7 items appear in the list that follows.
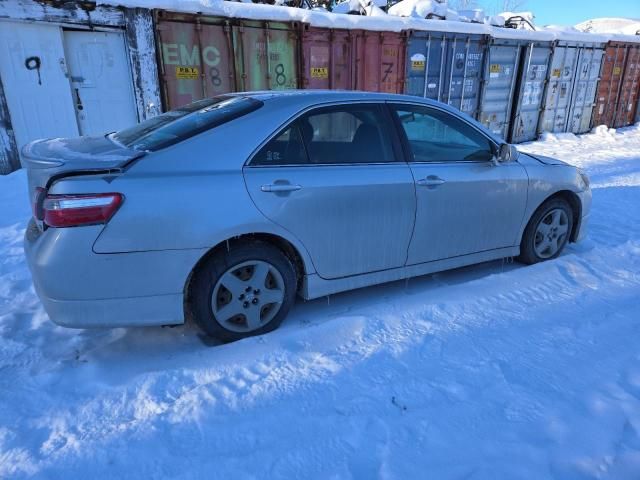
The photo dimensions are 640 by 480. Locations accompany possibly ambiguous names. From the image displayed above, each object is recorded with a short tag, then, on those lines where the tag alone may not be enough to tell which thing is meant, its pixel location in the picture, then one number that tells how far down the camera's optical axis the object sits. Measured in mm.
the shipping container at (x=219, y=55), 7223
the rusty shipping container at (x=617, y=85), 13430
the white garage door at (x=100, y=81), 6809
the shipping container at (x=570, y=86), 12062
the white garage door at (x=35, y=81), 6398
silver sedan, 2393
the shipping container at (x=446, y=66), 9570
